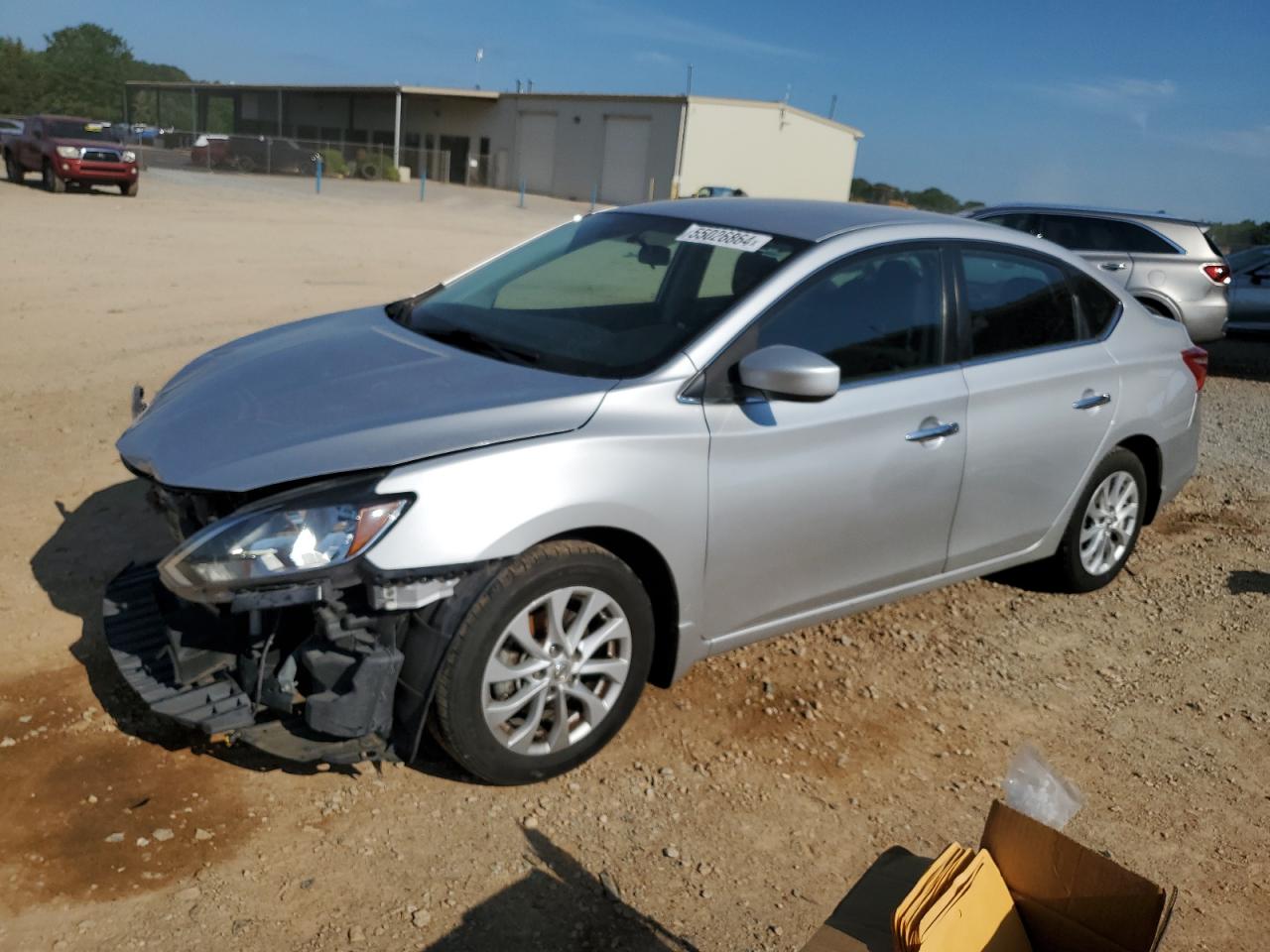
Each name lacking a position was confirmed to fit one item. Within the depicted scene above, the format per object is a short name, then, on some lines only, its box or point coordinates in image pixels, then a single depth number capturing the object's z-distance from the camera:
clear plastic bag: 2.23
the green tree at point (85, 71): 82.88
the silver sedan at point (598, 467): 3.15
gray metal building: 47.44
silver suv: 11.82
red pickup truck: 25.20
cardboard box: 1.96
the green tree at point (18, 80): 73.25
